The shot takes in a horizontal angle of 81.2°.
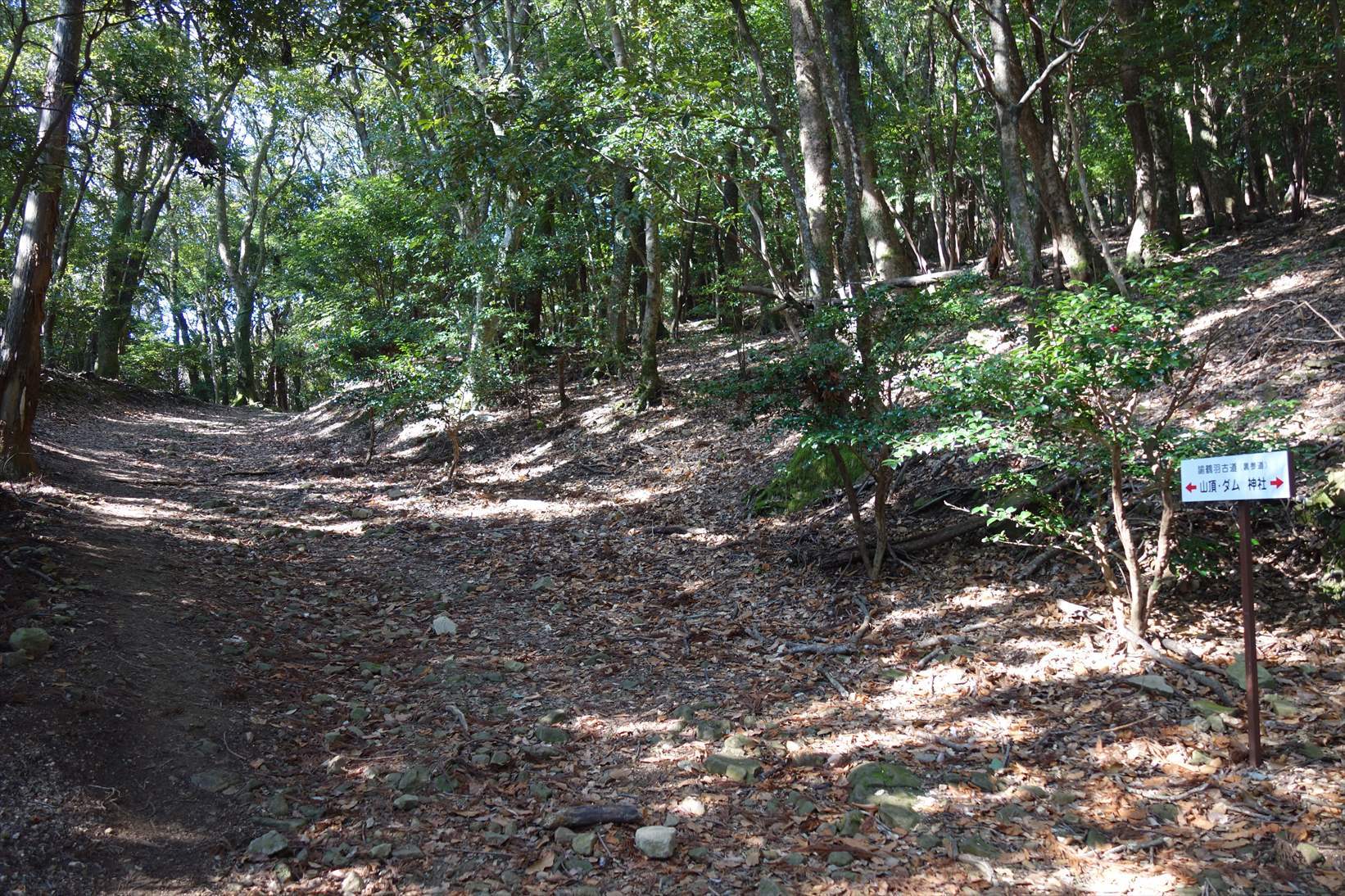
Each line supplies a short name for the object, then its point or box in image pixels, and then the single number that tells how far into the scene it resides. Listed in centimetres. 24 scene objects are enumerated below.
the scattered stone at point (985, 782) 416
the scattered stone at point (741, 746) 472
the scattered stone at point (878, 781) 422
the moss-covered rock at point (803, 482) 888
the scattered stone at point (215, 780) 401
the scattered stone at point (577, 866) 367
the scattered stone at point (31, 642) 469
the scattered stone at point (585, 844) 381
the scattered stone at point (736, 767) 446
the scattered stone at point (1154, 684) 474
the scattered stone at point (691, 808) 414
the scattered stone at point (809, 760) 457
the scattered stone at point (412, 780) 427
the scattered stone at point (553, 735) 493
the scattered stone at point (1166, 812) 376
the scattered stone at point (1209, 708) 444
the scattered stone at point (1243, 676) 464
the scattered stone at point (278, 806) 392
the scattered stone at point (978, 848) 365
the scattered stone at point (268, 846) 359
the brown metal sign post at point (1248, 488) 375
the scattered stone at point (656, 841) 378
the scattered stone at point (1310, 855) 332
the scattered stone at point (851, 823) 390
